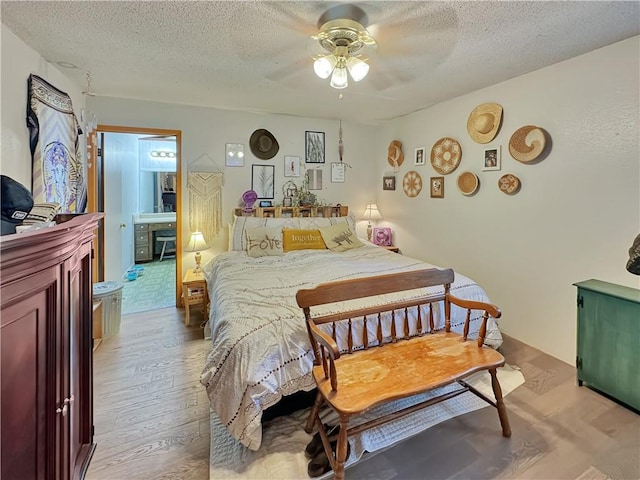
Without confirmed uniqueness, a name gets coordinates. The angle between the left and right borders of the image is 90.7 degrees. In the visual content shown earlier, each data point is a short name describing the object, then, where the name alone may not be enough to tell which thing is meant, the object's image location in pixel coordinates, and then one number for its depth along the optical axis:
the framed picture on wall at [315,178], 4.31
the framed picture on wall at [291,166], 4.14
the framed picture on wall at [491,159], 2.98
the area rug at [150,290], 3.85
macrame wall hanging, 3.73
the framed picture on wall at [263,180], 4.00
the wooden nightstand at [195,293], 3.29
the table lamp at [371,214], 4.57
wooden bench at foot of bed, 1.49
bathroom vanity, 6.00
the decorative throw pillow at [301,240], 3.55
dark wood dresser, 0.80
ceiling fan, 1.71
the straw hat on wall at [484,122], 2.94
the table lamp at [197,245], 3.60
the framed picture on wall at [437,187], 3.66
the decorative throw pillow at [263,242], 3.33
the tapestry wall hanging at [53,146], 2.10
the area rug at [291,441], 1.57
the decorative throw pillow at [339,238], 3.62
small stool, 6.19
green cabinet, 1.96
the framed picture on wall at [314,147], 4.25
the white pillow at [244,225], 3.54
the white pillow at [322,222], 3.81
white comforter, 1.62
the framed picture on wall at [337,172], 4.45
